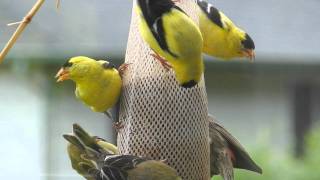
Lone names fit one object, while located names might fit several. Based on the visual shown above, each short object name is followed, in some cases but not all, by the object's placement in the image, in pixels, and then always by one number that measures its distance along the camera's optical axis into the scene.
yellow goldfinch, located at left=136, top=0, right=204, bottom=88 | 5.22
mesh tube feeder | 6.36
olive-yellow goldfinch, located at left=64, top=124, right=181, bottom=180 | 5.79
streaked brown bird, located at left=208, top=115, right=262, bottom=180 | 6.85
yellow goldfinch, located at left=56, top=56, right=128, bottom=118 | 6.08
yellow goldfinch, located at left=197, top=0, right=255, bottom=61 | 6.39
